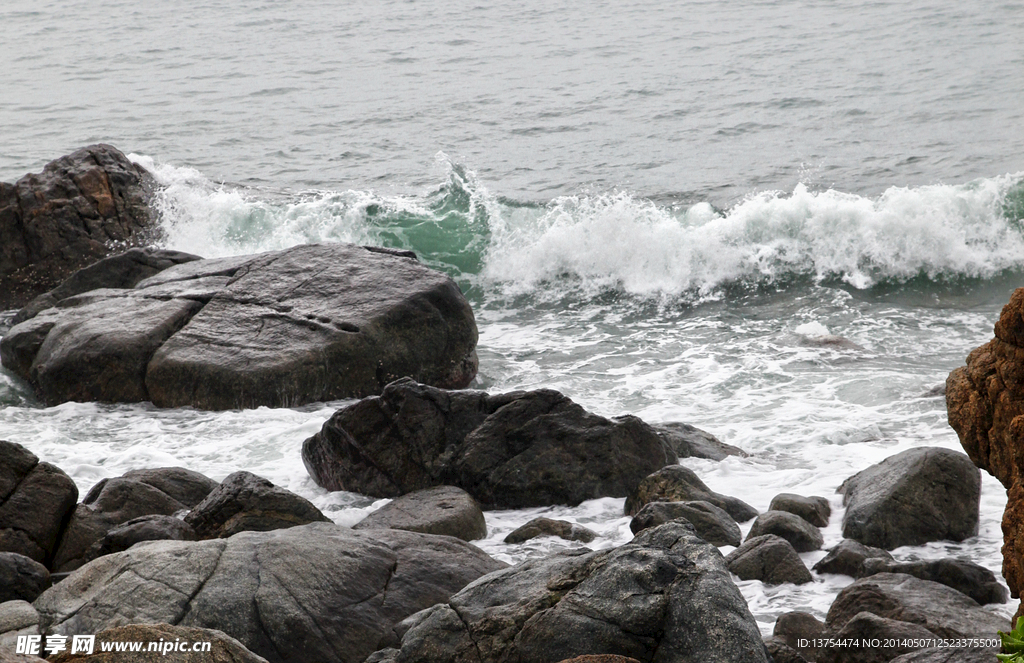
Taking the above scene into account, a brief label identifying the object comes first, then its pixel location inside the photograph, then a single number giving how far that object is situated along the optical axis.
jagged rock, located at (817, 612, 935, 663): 7.56
